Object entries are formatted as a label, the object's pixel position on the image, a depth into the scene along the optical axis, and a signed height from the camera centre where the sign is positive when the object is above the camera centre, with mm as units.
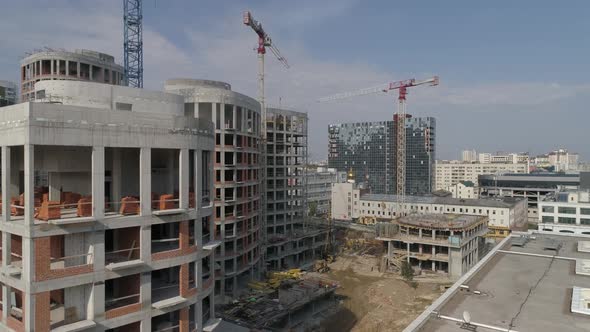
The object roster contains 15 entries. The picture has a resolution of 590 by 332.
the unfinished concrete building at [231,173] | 43834 -977
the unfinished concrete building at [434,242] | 57906 -11757
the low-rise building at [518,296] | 18125 -7333
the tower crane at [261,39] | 69375 +23210
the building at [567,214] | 63938 -8168
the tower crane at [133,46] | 70625 +21275
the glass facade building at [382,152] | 153875 +5065
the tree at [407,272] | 55688 -15196
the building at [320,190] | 108000 -7142
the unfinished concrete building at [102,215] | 12852 -1837
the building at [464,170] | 174000 -2518
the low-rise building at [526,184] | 115438 -6002
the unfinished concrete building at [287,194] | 60031 -4722
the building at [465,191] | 124812 -8352
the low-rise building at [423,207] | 84750 -10024
